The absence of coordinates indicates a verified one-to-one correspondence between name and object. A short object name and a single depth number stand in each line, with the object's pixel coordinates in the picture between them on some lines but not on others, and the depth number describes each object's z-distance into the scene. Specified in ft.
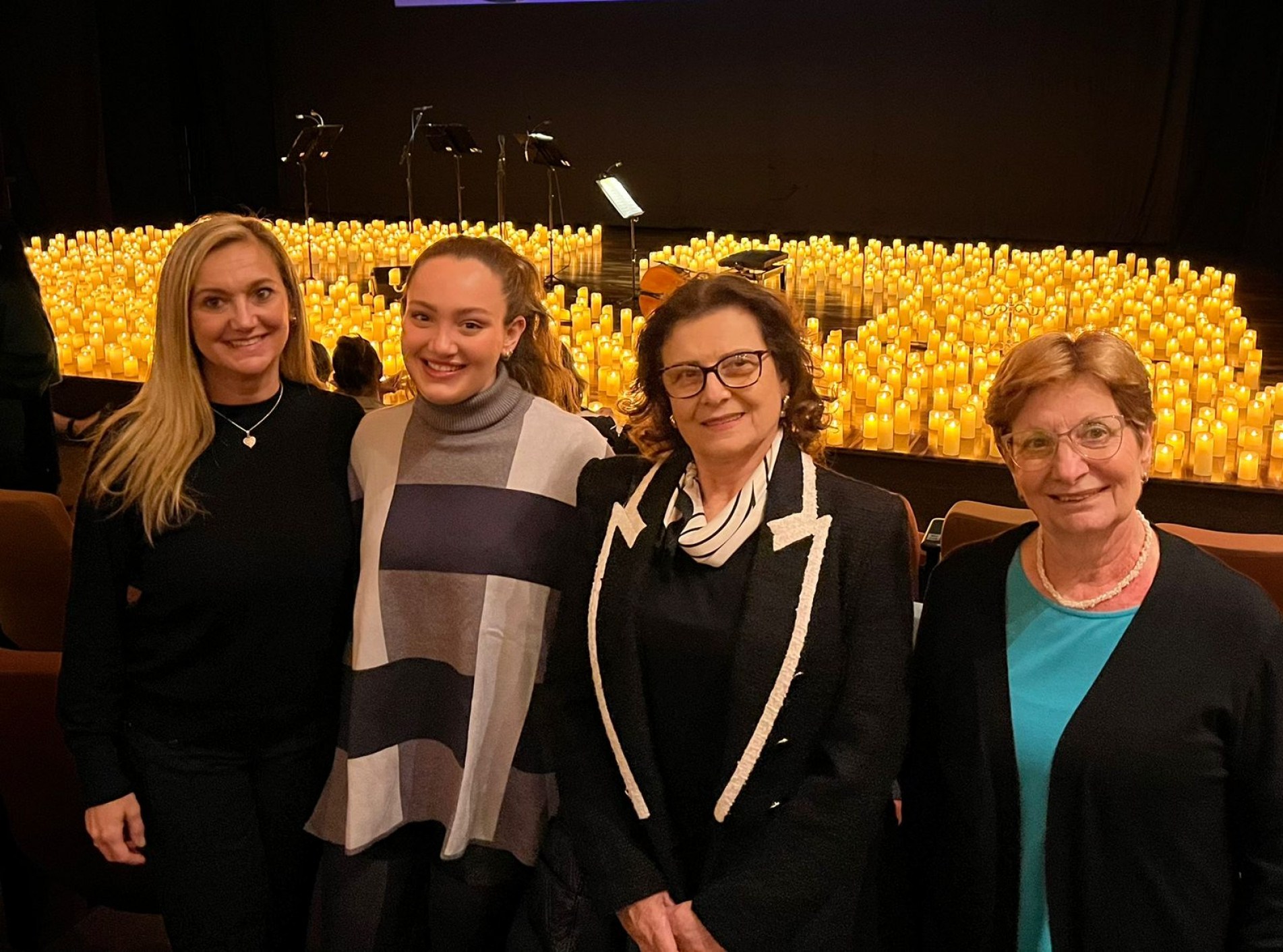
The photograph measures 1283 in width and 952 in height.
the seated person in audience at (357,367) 13.35
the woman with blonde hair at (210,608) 6.25
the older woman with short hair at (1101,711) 5.14
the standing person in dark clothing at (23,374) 11.76
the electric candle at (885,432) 14.97
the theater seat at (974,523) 9.46
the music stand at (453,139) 26.07
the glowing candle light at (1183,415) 14.64
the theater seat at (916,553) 8.58
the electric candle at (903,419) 15.14
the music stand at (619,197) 23.54
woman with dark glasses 5.59
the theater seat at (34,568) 9.70
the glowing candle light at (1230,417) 14.30
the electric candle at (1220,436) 13.84
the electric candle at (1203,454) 13.53
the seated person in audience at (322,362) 12.17
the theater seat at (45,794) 7.26
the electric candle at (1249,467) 13.46
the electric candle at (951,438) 14.47
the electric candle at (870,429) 15.07
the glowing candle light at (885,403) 15.03
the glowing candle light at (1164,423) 14.29
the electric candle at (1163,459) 13.71
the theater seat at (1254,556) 8.45
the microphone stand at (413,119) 44.11
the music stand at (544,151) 23.84
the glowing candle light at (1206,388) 15.98
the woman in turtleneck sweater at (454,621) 6.22
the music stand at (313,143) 25.44
